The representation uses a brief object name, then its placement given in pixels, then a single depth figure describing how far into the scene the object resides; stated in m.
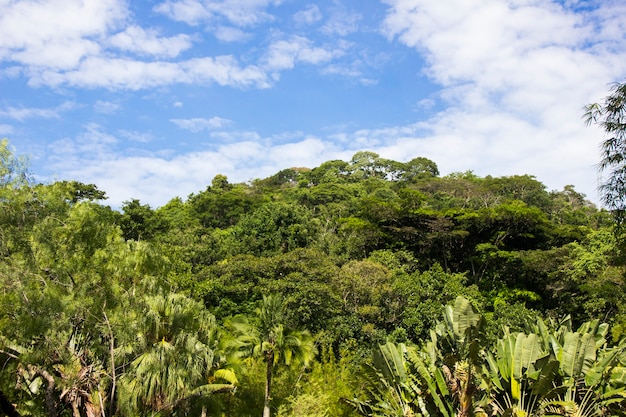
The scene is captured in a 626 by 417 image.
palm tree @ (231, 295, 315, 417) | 18.07
